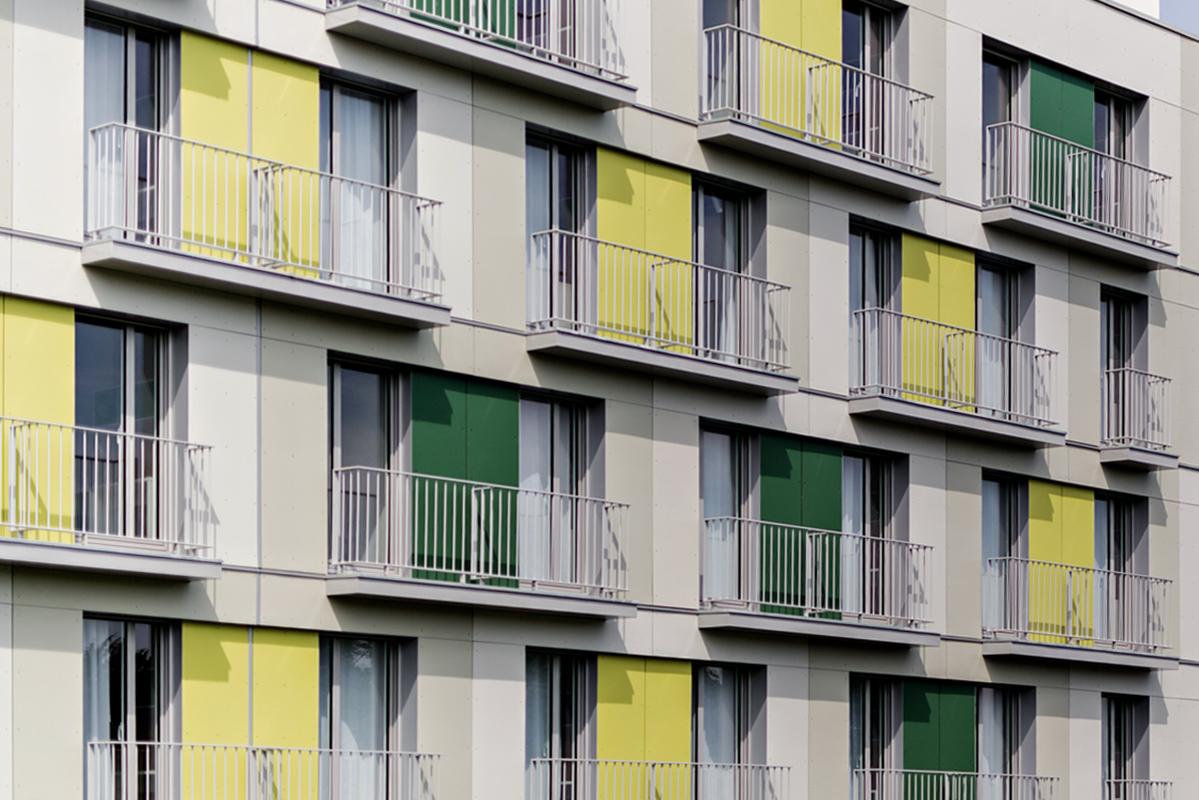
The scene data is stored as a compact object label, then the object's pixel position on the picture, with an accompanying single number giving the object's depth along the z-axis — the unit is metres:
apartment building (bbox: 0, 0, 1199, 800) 20.81
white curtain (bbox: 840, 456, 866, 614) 28.73
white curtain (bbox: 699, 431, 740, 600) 27.05
